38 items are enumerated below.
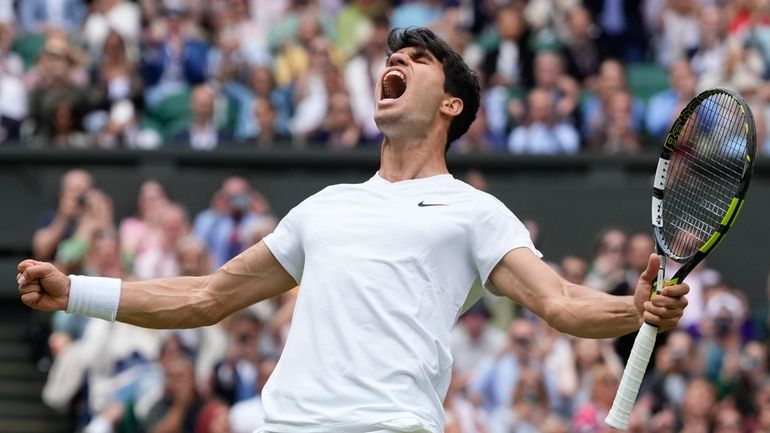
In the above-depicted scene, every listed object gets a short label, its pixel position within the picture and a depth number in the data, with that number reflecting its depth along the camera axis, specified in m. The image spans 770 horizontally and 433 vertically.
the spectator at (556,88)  13.68
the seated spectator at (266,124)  14.20
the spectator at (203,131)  14.20
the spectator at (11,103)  14.73
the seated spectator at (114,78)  14.66
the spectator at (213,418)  10.95
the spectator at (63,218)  12.91
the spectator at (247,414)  10.88
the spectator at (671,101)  13.47
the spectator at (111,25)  15.41
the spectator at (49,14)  16.34
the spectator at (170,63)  14.95
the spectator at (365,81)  14.12
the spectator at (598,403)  10.72
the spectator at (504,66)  13.98
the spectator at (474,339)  11.66
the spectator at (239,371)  11.30
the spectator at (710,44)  14.09
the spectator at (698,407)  10.70
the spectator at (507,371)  11.17
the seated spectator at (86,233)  12.39
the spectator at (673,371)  10.99
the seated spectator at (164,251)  12.27
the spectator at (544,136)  13.73
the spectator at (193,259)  11.82
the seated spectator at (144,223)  12.55
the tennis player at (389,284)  5.31
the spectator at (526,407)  10.93
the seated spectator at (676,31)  14.80
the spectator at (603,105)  13.64
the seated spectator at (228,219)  12.65
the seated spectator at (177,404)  11.14
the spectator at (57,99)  14.30
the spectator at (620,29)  15.23
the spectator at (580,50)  14.51
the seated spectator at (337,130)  14.02
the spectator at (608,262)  11.63
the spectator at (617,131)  13.42
